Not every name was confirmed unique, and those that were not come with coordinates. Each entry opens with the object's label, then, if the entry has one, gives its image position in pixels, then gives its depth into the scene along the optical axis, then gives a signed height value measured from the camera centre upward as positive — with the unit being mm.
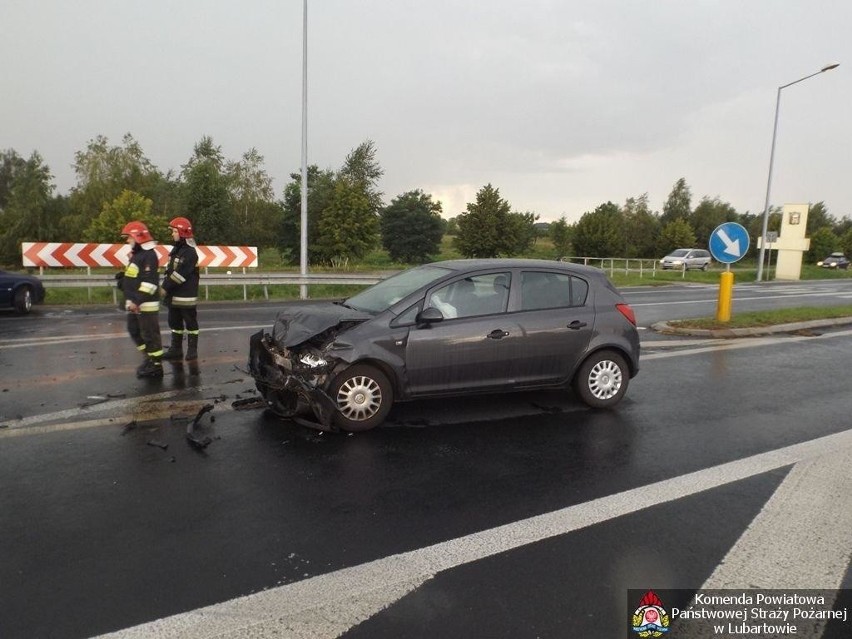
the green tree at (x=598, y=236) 52531 +1879
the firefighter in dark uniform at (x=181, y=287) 8070 -639
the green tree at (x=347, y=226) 42344 +1555
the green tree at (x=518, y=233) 46125 +1679
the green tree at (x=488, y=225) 45406 +2121
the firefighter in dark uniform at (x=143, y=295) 7289 -697
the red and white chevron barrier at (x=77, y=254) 17688 -499
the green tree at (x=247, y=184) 54469 +5704
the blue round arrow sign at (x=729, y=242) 11531 +379
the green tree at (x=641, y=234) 58469 +2408
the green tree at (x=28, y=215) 51594 +1932
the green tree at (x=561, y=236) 59478 +2104
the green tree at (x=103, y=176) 47750 +5356
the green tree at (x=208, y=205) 46188 +2985
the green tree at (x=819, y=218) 79812 +6545
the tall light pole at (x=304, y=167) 19505 +2678
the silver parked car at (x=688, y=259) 38812 +6
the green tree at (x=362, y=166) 62312 +8788
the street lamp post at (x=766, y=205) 29844 +2978
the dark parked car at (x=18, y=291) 12820 -1240
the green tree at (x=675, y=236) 55781 +2201
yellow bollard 12195 -767
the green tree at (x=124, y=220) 38250 +1359
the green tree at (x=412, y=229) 57938 +2076
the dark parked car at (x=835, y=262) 53781 +244
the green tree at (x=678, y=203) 69375 +6829
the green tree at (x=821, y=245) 59000 +1985
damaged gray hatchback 5246 -879
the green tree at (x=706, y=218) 64938 +4830
